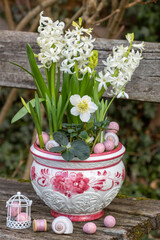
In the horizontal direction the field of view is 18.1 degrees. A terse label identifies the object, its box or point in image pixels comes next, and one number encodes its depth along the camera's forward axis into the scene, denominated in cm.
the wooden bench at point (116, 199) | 100
